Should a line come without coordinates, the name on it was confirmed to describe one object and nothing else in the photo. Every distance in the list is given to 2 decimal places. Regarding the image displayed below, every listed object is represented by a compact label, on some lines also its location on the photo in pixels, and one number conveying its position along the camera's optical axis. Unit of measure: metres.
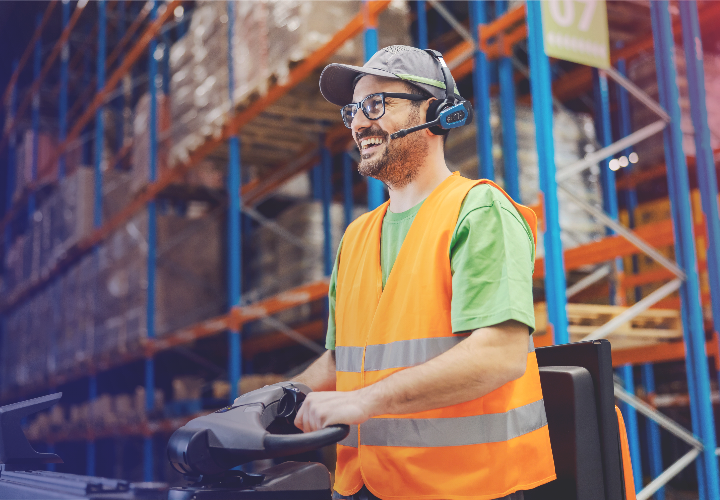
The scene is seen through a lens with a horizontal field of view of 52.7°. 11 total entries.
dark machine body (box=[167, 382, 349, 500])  1.24
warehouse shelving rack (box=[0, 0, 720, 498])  4.04
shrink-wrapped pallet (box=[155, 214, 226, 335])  8.66
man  1.44
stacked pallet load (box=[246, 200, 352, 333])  7.79
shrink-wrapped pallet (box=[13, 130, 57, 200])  14.45
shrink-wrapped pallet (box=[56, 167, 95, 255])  11.30
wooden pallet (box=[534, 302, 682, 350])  4.52
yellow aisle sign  4.05
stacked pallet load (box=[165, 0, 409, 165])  6.36
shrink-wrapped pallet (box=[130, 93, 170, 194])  9.19
